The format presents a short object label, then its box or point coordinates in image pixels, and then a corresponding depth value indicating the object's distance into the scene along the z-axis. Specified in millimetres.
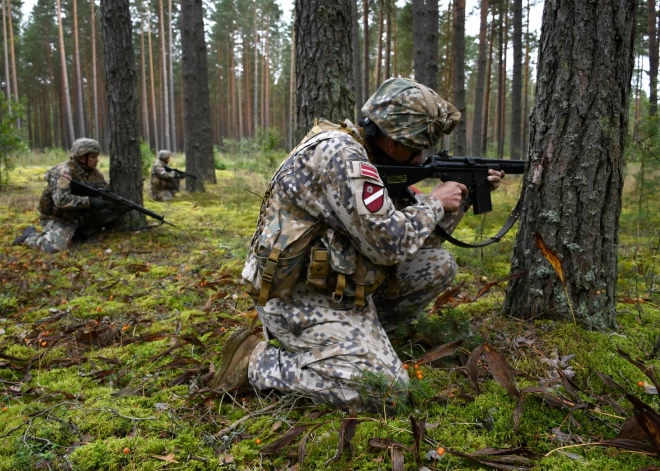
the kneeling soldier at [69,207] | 6200
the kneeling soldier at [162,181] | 10539
